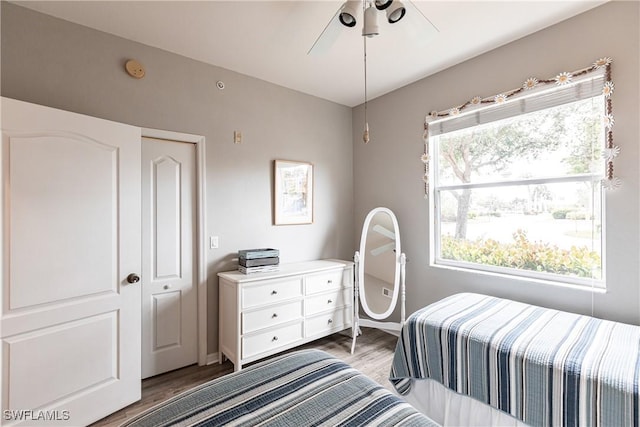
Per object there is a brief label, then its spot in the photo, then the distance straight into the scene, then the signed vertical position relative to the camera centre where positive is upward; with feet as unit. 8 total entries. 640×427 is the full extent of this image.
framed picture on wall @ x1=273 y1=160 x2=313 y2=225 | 9.69 +0.76
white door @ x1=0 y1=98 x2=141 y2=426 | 5.14 -1.01
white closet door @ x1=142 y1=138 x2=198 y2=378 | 7.54 -1.17
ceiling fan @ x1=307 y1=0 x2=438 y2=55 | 4.93 +3.57
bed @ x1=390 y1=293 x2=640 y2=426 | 3.95 -2.51
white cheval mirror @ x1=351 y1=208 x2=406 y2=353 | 9.36 -2.00
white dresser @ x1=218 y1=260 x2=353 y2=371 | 7.66 -2.84
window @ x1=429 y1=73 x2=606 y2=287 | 6.32 +0.68
